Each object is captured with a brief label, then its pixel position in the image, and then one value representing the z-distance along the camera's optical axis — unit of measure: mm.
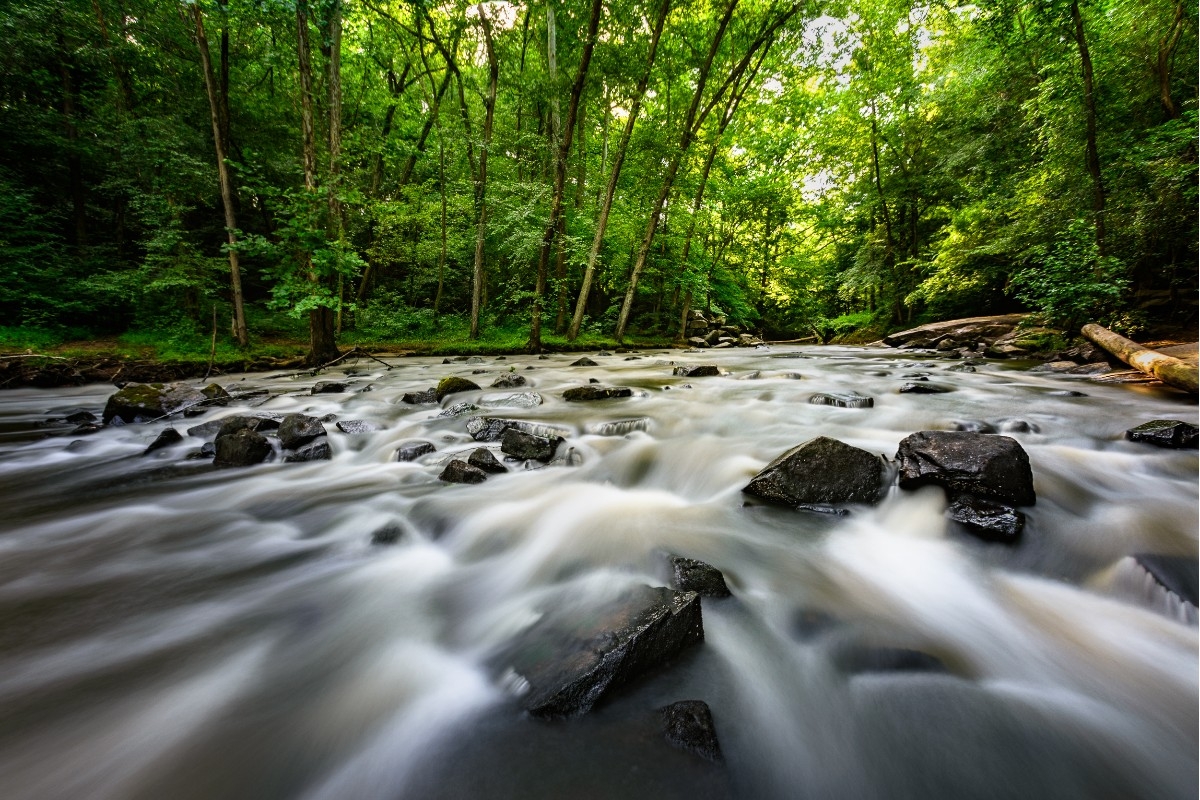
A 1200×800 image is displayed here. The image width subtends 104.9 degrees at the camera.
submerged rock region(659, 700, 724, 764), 1352
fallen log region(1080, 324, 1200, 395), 5109
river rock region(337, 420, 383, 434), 5096
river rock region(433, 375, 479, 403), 6738
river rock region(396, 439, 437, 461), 4301
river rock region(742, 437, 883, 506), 3057
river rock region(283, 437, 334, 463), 4231
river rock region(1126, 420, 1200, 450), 3500
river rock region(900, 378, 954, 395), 6357
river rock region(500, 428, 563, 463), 4141
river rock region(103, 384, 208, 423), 5387
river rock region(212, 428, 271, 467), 4004
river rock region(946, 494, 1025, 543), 2557
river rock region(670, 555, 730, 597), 2197
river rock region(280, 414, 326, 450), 4383
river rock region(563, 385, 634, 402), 6555
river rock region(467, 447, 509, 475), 3861
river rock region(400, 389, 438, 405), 6536
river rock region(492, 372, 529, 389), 7598
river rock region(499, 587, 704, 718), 1491
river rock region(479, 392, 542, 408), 6223
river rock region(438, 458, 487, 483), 3680
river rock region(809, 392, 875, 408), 5520
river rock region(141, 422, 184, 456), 4414
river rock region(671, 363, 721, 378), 9117
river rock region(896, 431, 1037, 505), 2770
